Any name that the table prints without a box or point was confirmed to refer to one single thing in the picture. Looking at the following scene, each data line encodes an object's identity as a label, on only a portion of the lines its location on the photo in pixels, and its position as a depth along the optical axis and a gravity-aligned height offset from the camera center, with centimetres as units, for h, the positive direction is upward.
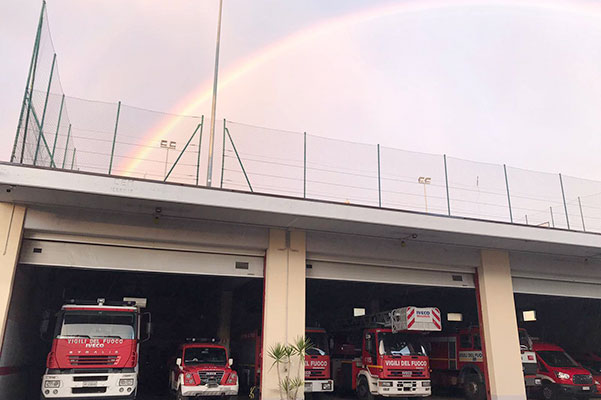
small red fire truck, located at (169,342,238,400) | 1319 -58
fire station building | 1158 +282
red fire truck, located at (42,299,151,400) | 1146 -9
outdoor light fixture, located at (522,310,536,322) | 2337 +186
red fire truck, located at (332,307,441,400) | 1504 -8
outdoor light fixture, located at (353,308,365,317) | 2318 +196
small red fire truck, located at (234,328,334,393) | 1548 -38
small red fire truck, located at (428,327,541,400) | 1639 -29
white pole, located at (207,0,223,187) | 1334 +719
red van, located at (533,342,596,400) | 1633 -68
